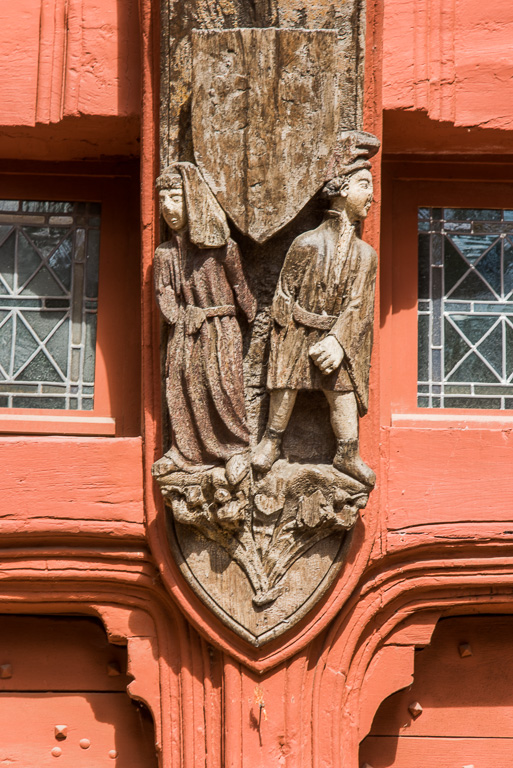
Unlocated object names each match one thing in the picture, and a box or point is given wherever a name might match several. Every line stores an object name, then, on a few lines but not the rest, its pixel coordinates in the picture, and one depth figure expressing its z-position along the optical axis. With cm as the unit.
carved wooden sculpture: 465
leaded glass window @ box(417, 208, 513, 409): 545
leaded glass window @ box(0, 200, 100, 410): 538
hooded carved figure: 466
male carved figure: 465
